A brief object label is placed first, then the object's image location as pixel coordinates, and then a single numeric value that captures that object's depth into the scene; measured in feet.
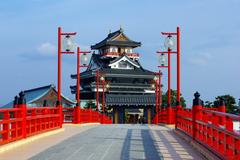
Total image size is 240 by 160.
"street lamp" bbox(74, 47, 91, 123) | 104.95
